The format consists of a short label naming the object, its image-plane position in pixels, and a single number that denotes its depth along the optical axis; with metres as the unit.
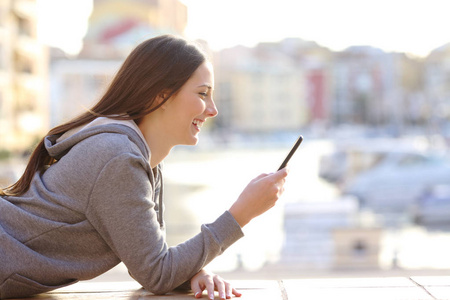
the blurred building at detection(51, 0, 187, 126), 69.06
